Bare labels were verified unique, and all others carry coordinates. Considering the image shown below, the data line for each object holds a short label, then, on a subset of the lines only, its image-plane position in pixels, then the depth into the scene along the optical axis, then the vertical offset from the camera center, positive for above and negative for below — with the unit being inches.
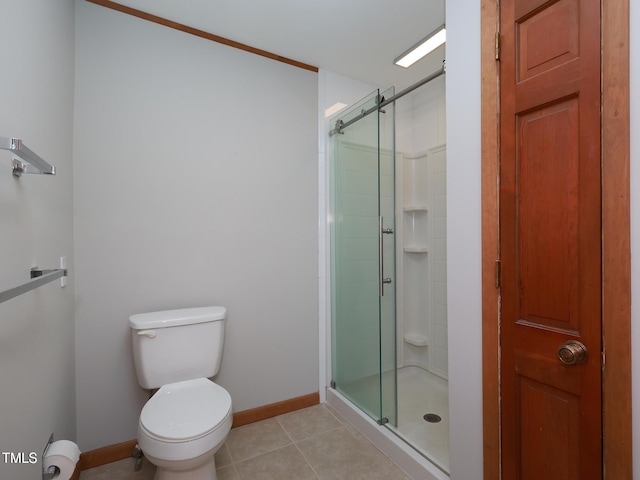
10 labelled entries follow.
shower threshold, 62.3 -44.5
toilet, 51.2 -30.1
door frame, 33.7 -0.5
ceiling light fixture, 76.1 +48.2
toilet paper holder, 42.5 -30.5
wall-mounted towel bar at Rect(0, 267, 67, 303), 28.3 -4.6
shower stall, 77.9 -7.4
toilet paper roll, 42.2 -28.9
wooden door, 36.5 +0.3
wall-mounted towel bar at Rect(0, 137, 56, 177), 28.2 +8.5
